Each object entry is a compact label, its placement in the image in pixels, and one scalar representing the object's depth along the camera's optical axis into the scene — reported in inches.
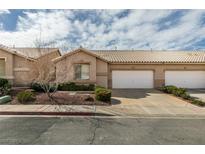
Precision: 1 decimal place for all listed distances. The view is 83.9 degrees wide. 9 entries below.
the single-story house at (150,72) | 487.3
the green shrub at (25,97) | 279.7
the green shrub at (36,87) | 393.0
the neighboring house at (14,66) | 479.2
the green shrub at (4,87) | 343.0
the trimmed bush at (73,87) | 406.0
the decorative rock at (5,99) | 281.4
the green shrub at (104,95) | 287.7
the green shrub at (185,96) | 329.4
